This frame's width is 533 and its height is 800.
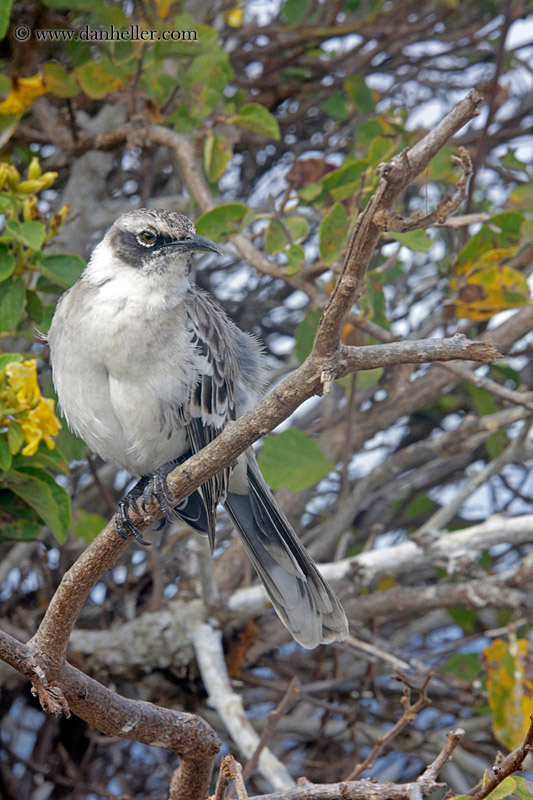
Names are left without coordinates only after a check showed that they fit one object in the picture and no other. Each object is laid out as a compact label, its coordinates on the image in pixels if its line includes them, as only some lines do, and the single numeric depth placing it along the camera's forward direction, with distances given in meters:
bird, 5.22
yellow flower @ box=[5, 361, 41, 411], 4.93
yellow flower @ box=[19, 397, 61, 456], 5.02
